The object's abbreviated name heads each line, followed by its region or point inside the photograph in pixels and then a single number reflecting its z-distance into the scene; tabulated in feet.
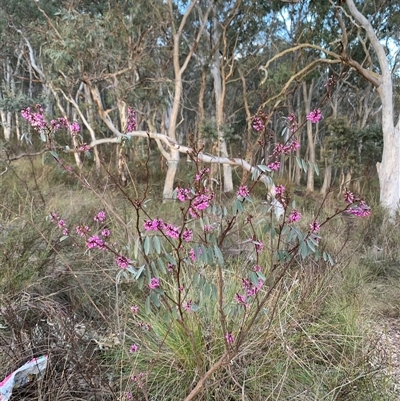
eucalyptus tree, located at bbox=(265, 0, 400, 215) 25.83
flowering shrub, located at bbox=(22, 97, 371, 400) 4.35
